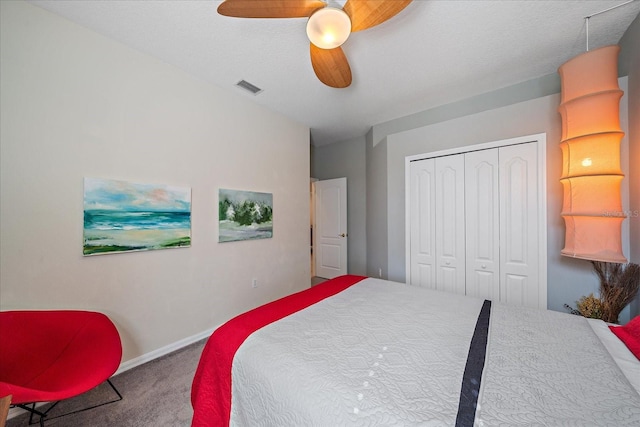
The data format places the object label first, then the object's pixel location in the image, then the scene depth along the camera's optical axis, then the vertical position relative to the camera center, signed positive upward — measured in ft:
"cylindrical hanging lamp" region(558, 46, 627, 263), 5.57 +1.56
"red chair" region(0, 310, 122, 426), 4.12 -2.57
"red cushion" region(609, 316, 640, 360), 3.62 -1.90
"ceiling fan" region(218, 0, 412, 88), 4.31 +3.81
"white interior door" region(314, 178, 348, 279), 14.49 -0.67
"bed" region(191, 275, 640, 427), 2.59 -2.02
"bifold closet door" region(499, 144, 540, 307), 7.47 -0.23
